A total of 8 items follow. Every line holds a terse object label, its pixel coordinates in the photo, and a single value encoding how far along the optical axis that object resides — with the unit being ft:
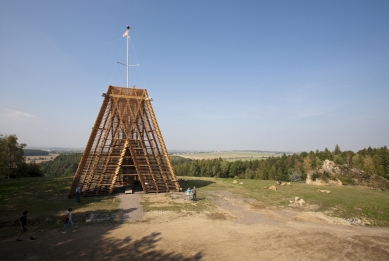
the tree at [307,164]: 232.37
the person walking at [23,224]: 39.58
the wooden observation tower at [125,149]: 74.33
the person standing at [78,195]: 63.13
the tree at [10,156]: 125.71
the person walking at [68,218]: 42.73
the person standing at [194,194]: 68.94
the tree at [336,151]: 294.41
